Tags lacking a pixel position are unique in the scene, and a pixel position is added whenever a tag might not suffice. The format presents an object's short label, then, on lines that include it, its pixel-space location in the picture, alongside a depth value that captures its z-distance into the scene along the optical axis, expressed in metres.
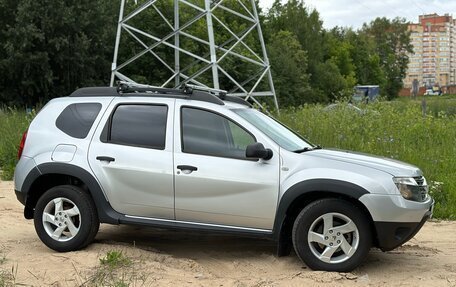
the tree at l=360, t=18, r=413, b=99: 122.12
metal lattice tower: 18.20
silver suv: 6.04
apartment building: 135.50
